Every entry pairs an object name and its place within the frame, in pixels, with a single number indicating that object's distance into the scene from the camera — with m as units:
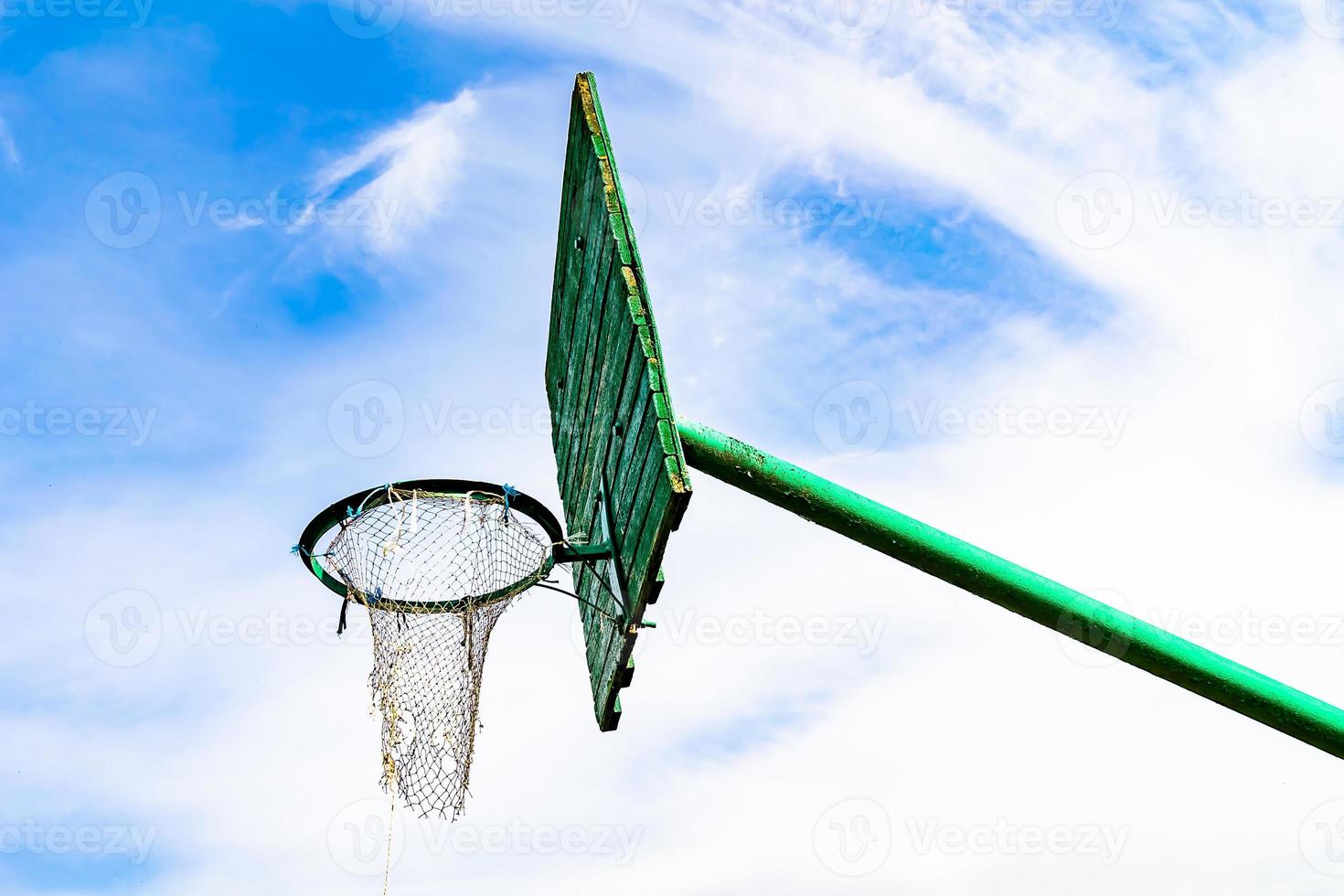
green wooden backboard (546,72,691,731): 4.43
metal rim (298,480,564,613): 5.42
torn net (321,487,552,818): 5.39
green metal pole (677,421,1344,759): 4.41
